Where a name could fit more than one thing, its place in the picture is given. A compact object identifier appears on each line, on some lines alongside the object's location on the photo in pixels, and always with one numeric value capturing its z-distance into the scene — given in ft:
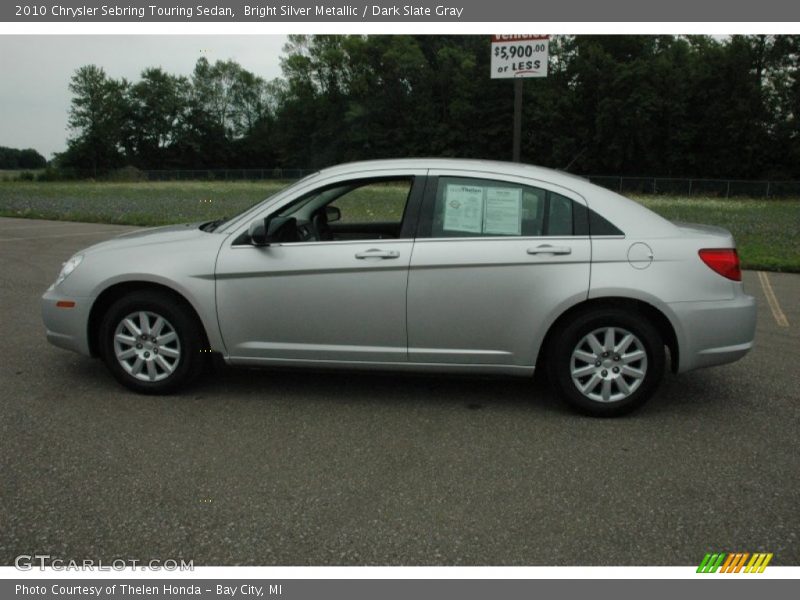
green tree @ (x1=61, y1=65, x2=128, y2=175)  298.15
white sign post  30.73
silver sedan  15.23
